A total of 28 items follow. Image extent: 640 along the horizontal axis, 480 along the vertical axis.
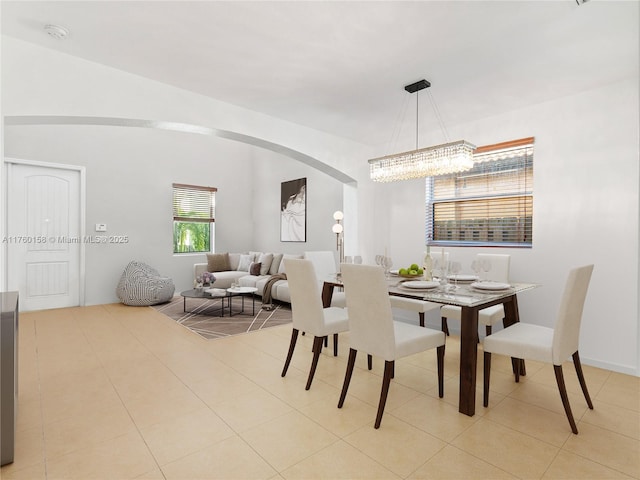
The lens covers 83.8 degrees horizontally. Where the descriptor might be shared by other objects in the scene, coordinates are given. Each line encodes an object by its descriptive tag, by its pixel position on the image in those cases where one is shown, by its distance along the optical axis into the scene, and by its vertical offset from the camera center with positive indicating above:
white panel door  5.09 +0.00
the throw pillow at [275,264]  6.52 -0.49
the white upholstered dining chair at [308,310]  2.67 -0.57
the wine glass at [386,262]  3.29 -0.22
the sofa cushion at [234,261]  7.25 -0.49
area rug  4.34 -1.12
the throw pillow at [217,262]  6.90 -0.50
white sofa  5.83 -0.64
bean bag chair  5.64 -0.82
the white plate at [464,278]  3.11 -0.35
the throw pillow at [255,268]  6.62 -0.58
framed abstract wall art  6.76 +0.52
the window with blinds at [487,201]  3.70 +0.43
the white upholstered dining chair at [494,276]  3.33 -0.36
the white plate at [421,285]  2.67 -0.35
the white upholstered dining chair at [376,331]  2.19 -0.61
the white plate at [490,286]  2.62 -0.35
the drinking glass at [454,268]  2.81 -0.23
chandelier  3.05 +0.70
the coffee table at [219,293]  5.05 -0.83
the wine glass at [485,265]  2.82 -0.21
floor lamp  5.54 +0.10
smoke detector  2.36 +1.37
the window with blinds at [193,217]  6.91 +0.38
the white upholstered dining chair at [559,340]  2.12 -0.65
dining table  2.31 -0.42
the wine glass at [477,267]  2.86 -0.23
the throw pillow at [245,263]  7.10 -0.52
